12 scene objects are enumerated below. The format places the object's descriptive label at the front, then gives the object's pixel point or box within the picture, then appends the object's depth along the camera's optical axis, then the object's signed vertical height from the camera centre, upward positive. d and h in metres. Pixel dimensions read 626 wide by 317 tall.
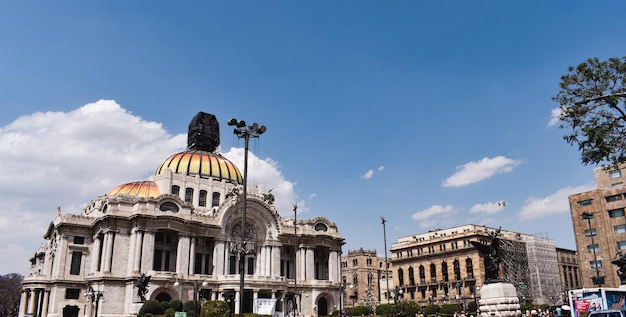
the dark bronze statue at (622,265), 37.03 +2.26
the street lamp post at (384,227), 50.37 +7.16
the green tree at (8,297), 111.06 +2.17
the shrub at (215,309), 38.47 -0.38
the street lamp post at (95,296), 55.69 +1.13
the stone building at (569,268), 92.44 +5.48
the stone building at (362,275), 105.69 +5.40
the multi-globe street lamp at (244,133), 22.95 +7.93
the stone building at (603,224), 64.00 +9.17
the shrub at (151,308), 49.58 -0.30
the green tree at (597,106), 21.36 +7.92
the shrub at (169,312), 46.81 -0.68
